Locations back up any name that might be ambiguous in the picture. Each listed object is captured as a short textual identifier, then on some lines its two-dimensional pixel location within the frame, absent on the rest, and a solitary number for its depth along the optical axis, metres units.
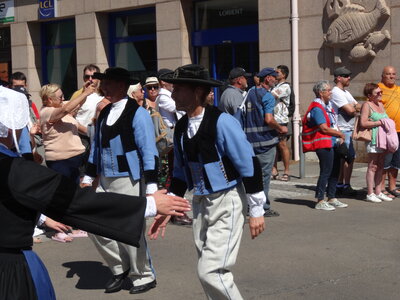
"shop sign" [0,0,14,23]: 21.05
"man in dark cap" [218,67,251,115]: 9.32
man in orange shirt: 10.26
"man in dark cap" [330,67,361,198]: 10.37
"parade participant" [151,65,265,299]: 4.63
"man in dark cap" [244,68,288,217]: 8.91
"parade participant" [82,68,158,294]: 5.95
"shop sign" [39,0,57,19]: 19.58
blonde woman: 8.02
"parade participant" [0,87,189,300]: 2.89
